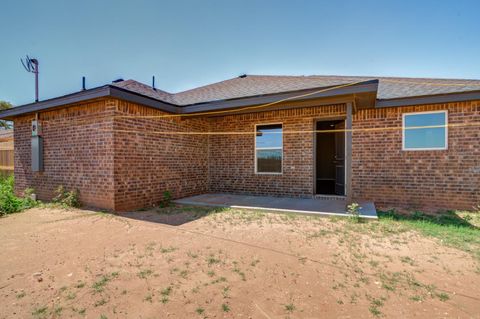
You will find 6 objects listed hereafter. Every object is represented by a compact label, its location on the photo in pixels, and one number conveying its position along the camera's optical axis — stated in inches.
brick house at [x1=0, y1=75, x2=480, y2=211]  229.6
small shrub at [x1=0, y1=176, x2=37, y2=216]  237.1
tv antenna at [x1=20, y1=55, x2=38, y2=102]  330.6
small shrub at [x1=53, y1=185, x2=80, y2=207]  245.9
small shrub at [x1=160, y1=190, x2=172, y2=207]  264.9
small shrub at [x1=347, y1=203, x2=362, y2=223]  195.5
